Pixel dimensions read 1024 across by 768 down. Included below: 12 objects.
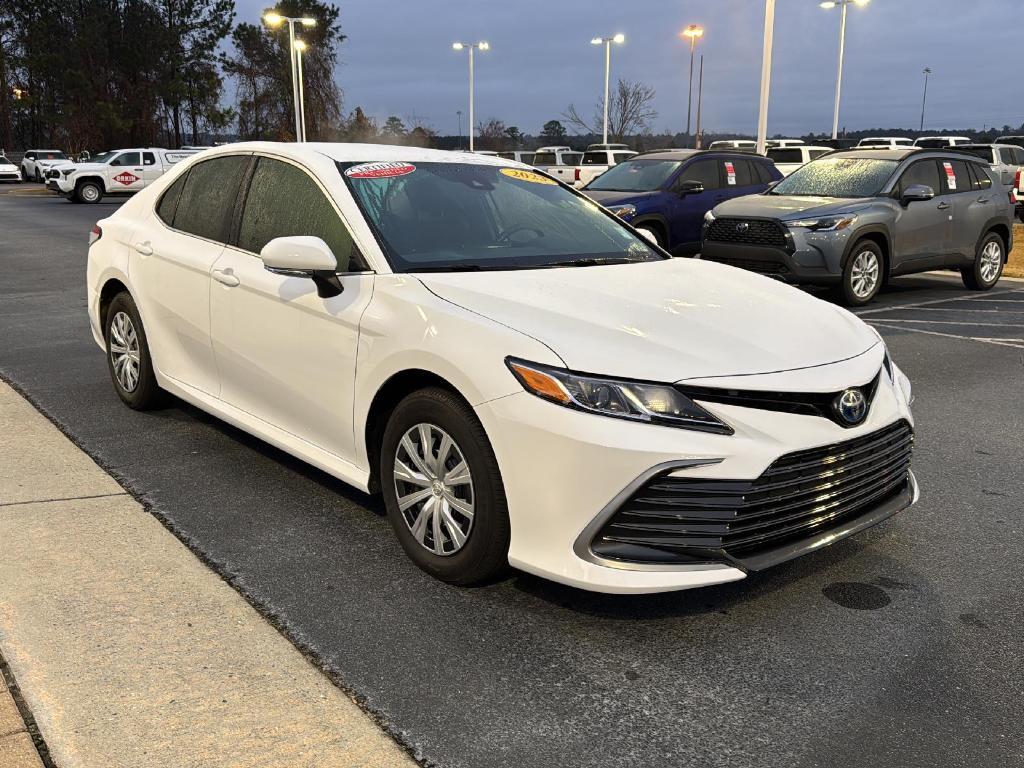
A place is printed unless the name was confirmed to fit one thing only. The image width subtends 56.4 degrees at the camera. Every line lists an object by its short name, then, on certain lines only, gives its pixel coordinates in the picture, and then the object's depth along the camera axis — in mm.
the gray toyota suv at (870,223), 10703
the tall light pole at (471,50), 55188
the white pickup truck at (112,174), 33500
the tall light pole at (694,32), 42131
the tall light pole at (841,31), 36875
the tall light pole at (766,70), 21844
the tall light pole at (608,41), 46888
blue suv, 13594
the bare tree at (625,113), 65750
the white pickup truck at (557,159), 30941
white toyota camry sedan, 3086
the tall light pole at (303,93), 55025
